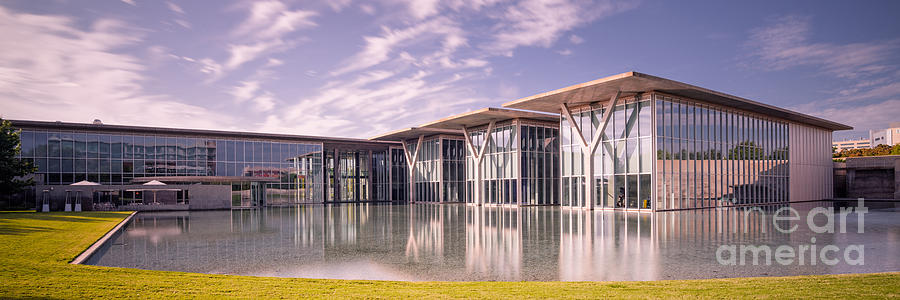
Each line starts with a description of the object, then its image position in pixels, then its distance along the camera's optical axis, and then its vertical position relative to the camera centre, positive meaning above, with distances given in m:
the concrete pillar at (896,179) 48.75 -2.29
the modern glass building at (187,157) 42.66 +0.65
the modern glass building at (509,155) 41.66 +0.45
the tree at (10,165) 34.03 +0.11
